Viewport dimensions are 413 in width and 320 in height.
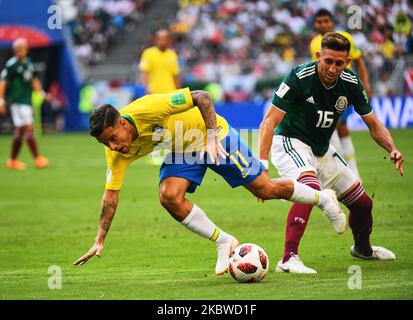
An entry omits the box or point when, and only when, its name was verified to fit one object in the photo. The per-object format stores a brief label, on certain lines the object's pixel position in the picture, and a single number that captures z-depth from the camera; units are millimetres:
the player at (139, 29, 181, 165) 40031
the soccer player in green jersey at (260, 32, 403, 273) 17172
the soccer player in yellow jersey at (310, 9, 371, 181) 26594
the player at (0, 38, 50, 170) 40812
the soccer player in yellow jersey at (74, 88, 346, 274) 16266
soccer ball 16203
